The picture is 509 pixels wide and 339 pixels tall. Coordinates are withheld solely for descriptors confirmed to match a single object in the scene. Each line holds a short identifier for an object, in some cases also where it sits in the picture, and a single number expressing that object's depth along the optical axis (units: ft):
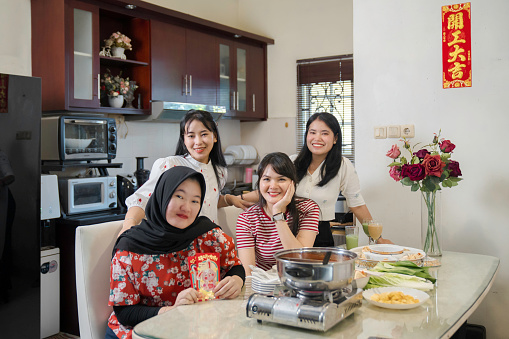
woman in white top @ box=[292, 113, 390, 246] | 8.38
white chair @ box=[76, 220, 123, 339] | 5.97
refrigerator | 7.62
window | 16.39
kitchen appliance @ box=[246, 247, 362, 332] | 4.29
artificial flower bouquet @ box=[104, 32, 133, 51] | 12.74
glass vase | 7.54
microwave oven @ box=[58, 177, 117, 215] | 10.99
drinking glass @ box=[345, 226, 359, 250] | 7.48
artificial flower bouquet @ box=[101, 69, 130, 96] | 12.55
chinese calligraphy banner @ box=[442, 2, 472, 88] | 8.83
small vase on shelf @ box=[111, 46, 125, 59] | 12.82
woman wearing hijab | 5.44
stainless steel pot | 4.33
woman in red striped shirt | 6.78
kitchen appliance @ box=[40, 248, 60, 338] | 10.69
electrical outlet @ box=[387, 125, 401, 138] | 9.54
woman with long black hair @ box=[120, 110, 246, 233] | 7.75
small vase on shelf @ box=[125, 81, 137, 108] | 13.14
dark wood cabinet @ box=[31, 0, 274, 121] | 11.51
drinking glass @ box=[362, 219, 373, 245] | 7.66
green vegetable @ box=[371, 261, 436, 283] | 6.03
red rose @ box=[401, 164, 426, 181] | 7.32
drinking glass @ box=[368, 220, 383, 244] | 7.56
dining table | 4.36
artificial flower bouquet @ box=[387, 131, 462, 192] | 7.30
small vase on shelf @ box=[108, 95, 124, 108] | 12.63
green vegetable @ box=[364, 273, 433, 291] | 5.66
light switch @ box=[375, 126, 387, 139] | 9.68
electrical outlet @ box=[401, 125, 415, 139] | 9.41
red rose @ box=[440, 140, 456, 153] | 7.48
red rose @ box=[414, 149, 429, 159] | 7.48
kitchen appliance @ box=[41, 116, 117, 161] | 11.03
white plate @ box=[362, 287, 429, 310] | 4.90
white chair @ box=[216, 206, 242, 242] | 8.36
